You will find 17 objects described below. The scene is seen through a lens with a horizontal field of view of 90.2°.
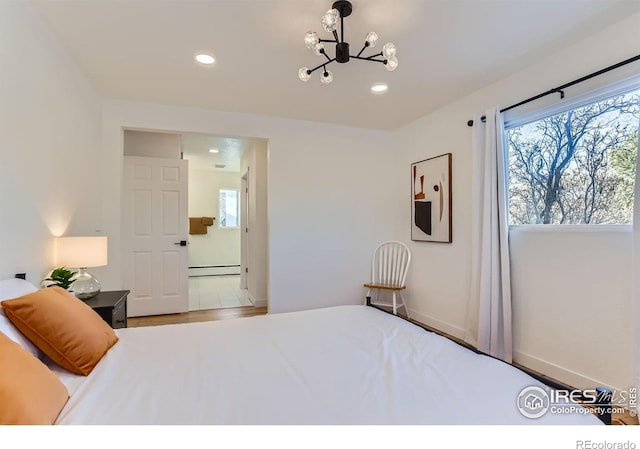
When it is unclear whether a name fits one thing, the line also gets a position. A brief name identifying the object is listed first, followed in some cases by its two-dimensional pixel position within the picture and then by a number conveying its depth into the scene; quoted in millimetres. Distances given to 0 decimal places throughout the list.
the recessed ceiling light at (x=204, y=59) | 2383
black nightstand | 1987
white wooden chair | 3836
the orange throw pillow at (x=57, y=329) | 1188
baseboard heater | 7270
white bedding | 909
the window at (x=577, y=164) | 2023
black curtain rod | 1922
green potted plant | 1946
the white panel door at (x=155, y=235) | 3932
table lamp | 2059
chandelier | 1627
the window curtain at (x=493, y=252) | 2605
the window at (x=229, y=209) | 7730
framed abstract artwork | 3369
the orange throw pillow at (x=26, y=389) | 757
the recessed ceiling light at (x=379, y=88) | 2904
